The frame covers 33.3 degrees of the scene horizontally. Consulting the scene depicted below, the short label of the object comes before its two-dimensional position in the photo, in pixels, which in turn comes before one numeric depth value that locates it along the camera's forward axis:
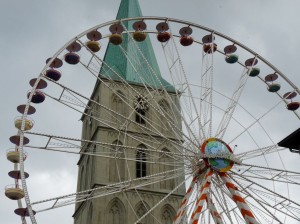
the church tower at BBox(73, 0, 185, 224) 31.81
